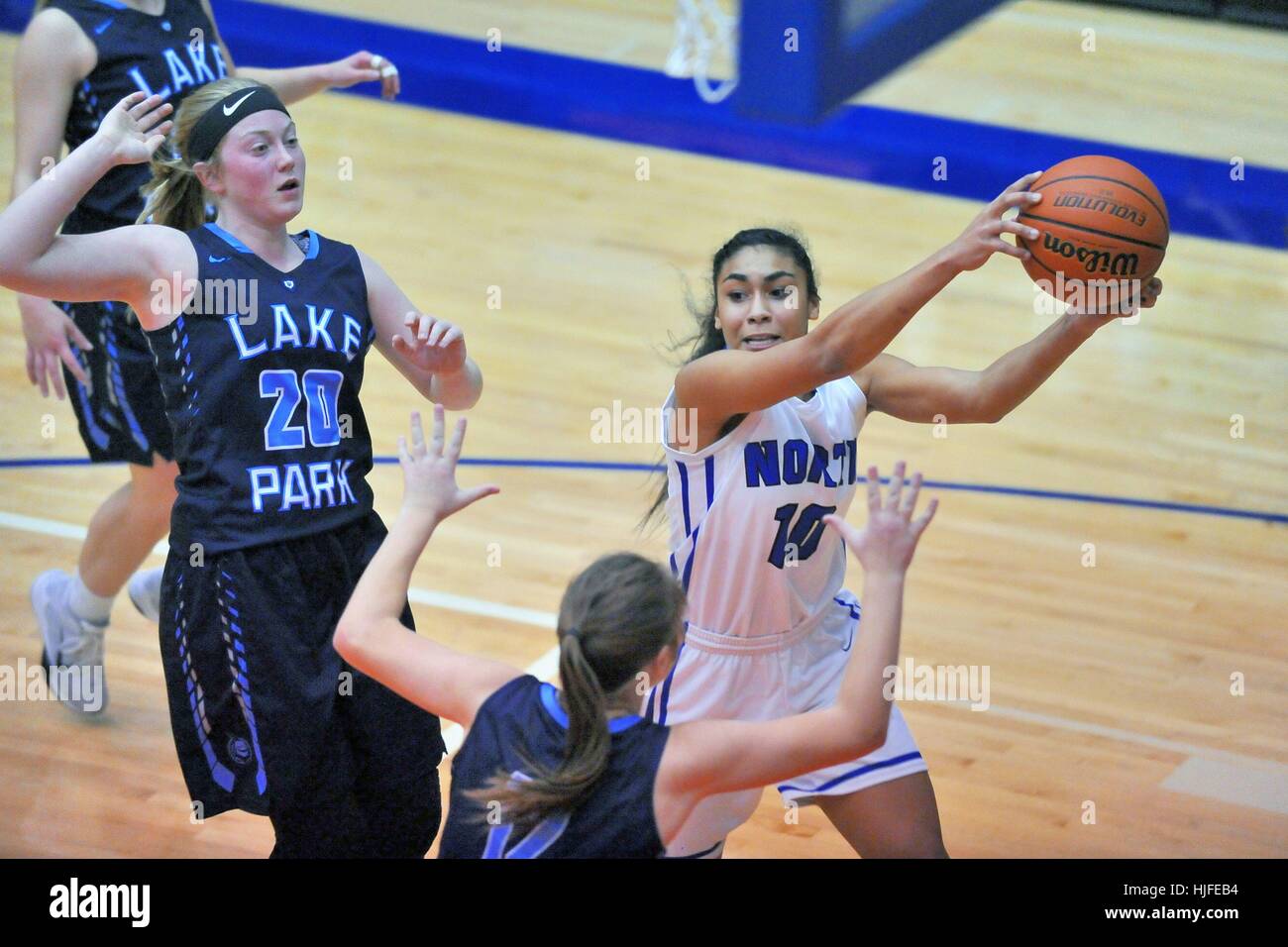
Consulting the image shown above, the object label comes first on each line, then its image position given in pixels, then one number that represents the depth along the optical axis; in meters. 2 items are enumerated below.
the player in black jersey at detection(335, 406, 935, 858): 5.45
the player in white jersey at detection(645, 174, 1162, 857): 7.34
